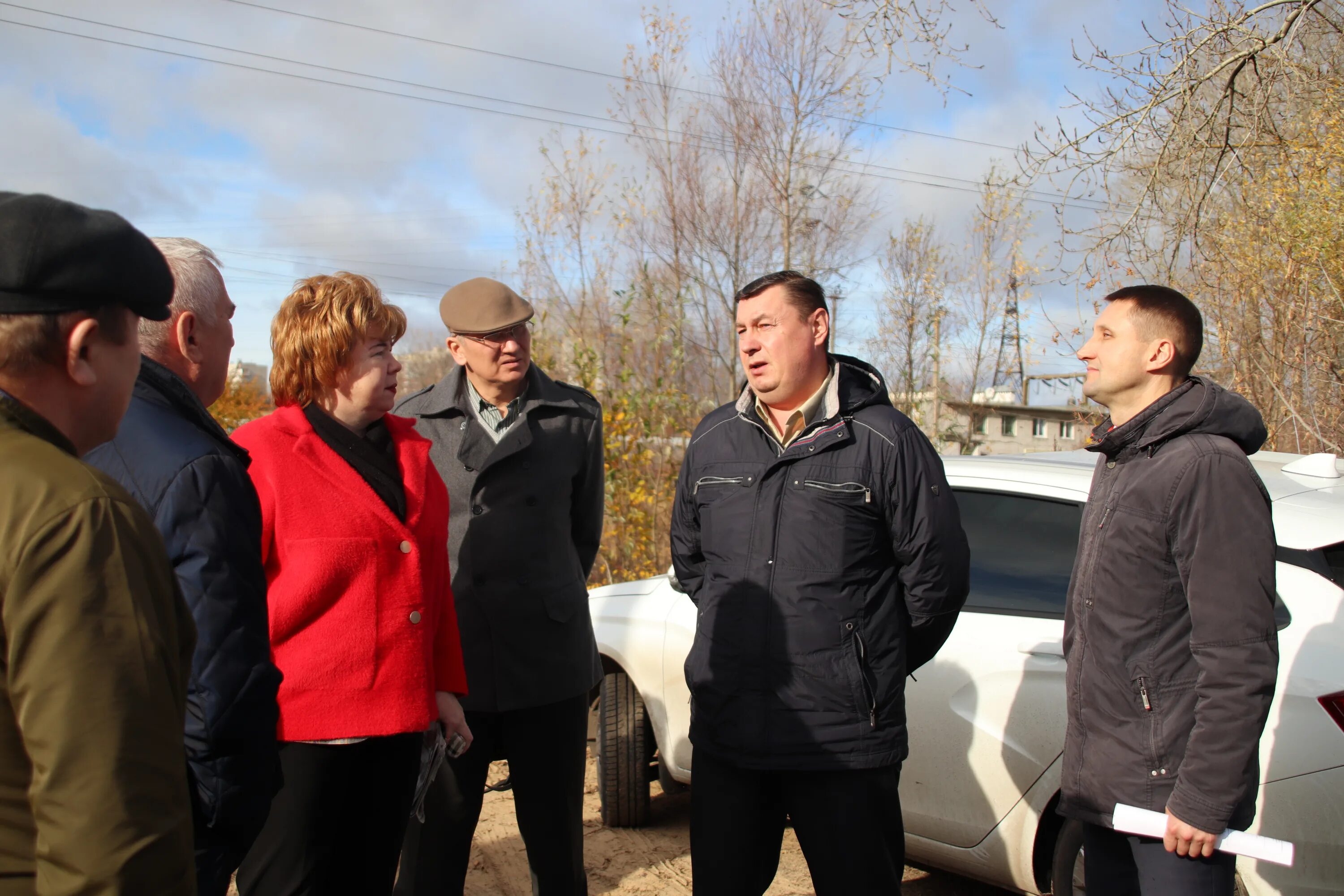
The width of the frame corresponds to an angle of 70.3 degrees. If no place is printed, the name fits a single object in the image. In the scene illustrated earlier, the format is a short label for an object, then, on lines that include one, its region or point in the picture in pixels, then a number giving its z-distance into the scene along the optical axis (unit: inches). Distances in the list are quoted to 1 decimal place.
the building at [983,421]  505.4
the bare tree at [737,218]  542.9
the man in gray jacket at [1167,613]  83.0
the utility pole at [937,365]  627.8
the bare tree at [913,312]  641.6
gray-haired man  67.9
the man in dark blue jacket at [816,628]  94.7
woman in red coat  87.4
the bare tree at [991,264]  631.2
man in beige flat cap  114.0
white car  103.3
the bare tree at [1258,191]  222.1
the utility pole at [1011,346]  693.9
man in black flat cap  40.5
